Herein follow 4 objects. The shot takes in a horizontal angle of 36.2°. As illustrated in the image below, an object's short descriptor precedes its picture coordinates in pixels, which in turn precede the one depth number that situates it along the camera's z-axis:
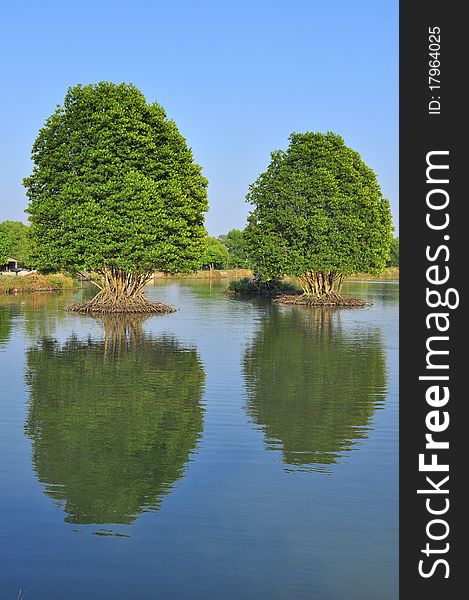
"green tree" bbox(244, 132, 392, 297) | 63.16
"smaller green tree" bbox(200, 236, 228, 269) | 175.05
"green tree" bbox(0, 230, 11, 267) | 97.71
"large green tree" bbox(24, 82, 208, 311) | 48.88
